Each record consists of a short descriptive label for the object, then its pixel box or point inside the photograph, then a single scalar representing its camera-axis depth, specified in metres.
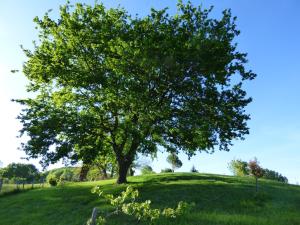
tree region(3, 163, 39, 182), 66.01
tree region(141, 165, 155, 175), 53.91
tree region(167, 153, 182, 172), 48.25
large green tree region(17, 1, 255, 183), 18.62
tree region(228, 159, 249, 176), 50.38
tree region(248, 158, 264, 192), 29.42
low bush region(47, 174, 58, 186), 32.41
